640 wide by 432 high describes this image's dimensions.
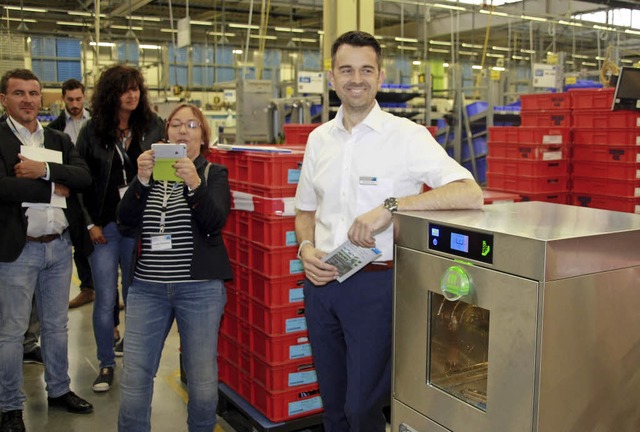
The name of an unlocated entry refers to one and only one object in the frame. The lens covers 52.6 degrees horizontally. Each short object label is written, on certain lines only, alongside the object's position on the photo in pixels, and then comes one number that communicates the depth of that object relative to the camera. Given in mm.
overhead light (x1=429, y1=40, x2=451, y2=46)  19694
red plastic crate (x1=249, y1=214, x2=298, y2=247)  3160
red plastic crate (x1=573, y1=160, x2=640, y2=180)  5918
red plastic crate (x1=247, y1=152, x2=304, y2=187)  3172
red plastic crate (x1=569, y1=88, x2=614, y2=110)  6012
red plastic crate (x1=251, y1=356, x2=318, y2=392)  3262
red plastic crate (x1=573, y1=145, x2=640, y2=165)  5902
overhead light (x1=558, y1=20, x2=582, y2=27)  13205
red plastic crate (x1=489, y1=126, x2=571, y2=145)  6203
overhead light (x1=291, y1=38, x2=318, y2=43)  20430
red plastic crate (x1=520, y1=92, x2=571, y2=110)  6316
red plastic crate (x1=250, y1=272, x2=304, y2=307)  3205
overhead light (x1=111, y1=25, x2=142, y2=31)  18553
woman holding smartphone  2738
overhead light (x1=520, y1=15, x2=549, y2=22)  12214
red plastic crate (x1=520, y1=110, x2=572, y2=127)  6332
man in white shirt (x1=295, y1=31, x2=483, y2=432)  2225
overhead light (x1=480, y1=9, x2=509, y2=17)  12241
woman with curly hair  3652
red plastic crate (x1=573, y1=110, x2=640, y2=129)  5872
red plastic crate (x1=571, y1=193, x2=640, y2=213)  5977
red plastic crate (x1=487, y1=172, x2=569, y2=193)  6277
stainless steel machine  1388
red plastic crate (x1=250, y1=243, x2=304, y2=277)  3178
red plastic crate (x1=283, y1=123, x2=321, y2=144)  5137
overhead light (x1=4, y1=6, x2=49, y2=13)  15359
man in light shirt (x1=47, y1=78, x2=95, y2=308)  5031
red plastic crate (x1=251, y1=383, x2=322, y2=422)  3277
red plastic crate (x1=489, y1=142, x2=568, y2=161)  6246
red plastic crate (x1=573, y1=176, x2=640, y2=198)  5949
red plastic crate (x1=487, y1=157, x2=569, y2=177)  6270
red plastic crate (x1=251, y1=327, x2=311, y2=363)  3244
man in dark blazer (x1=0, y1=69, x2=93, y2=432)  3291
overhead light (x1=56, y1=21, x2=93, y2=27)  17062
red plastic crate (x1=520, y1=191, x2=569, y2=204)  6238
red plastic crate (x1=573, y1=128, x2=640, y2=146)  5887
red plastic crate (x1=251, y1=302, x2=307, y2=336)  3229
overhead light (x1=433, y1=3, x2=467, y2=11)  11666
